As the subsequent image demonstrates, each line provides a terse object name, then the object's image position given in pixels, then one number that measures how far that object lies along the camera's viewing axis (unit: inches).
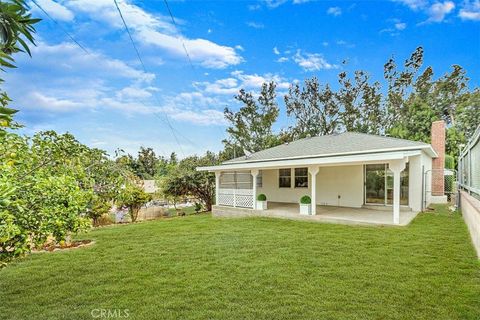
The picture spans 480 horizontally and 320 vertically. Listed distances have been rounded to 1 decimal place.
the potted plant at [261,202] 536.7
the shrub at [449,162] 767.7
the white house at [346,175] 454.9
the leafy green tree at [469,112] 1066.7
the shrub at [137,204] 682.8
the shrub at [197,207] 782.7
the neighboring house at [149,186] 1281.7
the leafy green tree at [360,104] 1203.9
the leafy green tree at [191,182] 731.4
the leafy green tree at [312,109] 1248.2
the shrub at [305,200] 462.6
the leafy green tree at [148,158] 1909.4
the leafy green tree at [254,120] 1299.2
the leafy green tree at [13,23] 58.6
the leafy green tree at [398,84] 1162.0
